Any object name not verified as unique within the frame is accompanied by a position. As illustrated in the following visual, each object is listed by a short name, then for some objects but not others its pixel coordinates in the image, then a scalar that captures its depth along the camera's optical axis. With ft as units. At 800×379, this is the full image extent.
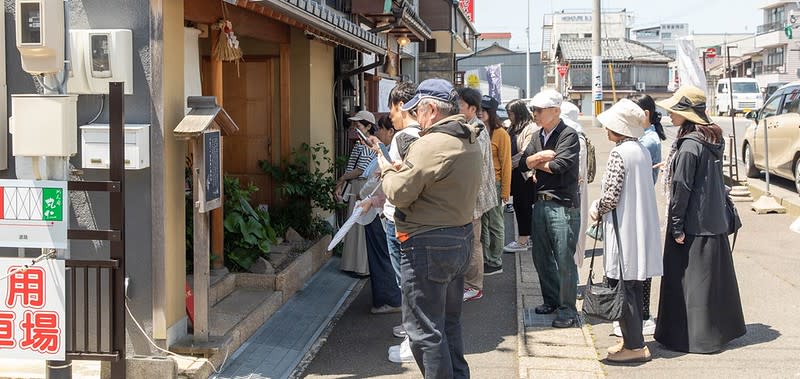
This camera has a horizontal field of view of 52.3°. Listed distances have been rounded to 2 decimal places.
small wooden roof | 17.33
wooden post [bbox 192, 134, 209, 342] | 18.12
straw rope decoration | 22.98
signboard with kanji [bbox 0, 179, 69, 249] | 15.51
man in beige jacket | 15.10
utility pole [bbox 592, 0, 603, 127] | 94.79
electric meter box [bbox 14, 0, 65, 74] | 14.49
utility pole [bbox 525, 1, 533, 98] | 177.08
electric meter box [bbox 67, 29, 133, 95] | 16.85
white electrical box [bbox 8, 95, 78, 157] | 15.02
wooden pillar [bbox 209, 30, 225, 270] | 24.21
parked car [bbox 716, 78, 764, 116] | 157.17
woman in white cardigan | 19.42
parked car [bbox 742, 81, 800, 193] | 47.44
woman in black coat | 20.20
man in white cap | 22.06
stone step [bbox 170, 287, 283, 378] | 18.16
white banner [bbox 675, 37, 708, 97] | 35.88
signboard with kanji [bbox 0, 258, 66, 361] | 15.87
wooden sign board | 18.08
